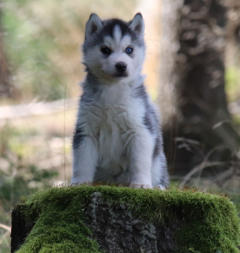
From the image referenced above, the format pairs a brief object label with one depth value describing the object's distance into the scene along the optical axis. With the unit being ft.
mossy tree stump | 24.70
